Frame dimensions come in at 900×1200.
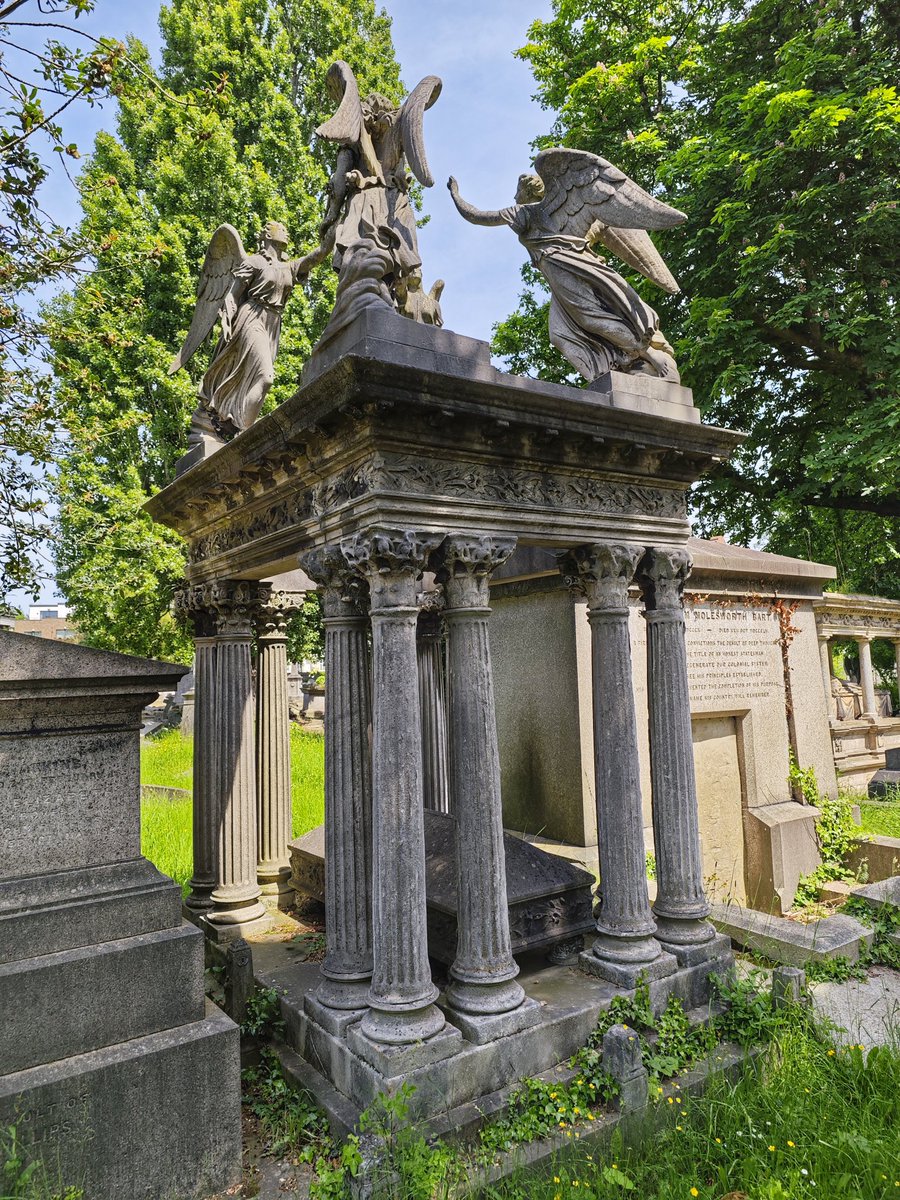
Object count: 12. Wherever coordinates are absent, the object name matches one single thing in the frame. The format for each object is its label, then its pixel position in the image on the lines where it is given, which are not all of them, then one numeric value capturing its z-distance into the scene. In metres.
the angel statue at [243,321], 6.20
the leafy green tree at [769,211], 11.02
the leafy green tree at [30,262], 4.40
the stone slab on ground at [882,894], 6.54
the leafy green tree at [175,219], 11.98
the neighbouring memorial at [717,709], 6.77
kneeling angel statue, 5.12
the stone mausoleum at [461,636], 3.86
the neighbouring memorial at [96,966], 3.20
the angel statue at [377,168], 4.77
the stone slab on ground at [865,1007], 4.54
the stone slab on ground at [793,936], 5.55
